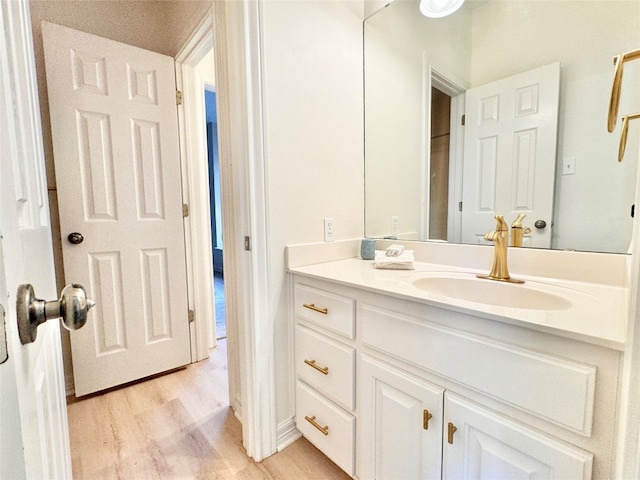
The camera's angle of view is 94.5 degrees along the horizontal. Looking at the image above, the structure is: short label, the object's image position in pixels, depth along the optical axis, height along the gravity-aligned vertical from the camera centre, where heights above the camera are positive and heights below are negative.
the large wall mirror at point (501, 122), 1.00 +0.39
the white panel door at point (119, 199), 1.57 +0.12
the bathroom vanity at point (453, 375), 0.59 -0.41
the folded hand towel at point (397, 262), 1.25 -0.20
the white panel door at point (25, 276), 0.25 -0.07
